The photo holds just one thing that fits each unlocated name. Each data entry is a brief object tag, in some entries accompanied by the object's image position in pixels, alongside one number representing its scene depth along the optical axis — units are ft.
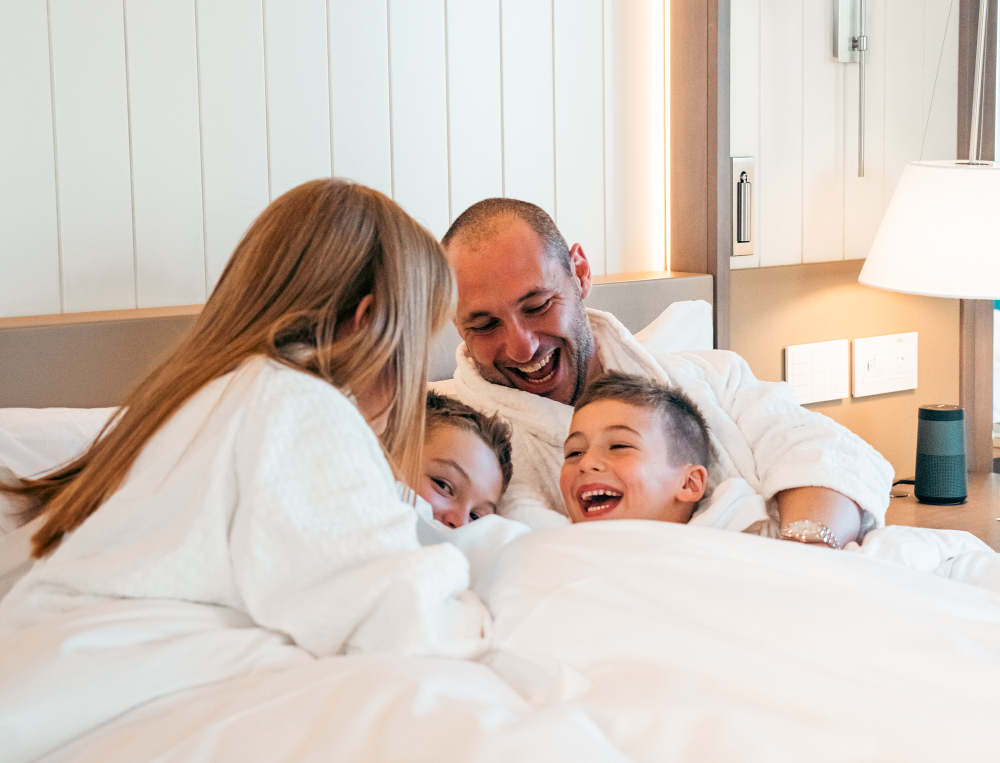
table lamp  6.37
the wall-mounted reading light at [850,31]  7.37
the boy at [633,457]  4.35
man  4.63
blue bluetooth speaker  6.56
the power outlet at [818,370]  7.41
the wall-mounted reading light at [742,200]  6.97
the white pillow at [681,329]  6.03
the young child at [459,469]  4.30
